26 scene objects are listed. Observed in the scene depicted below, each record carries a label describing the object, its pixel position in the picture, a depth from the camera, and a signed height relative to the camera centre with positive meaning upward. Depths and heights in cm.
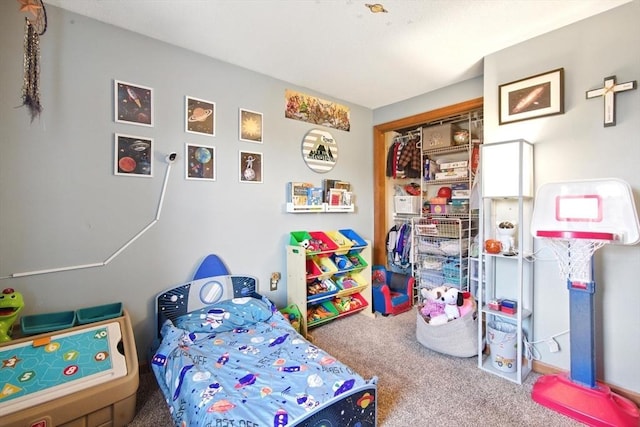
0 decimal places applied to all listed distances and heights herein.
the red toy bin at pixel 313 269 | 284 -59
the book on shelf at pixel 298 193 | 291 +20
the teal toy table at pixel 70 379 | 124 -82
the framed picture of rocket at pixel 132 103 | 201 +80
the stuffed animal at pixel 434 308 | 242 -87
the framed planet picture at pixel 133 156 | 201 +42
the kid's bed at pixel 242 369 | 132 -92
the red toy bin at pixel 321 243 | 285 -33
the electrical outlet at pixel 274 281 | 283 -70
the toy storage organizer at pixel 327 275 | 275 -68
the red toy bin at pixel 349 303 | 307 -102
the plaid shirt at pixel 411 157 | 384 +76
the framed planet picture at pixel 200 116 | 231 +81
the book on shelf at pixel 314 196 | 304 +18
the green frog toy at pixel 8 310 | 153 -55
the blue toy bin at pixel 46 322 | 164 -68
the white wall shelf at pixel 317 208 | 288 +5
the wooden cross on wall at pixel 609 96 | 180 +76
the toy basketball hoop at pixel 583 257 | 159 -29
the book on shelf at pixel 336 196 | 324 +19
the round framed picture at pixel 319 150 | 309 +71
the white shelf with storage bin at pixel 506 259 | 202 -37
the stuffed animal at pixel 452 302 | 241 -79
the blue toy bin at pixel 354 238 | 322 -31
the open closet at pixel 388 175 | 377 +51
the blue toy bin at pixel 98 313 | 181 -68
